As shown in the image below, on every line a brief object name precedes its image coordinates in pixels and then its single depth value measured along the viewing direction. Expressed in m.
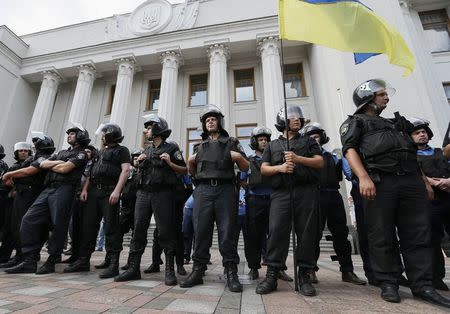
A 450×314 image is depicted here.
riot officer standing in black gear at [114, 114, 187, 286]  2.97
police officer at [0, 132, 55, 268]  3.83
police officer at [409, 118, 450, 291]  2.83
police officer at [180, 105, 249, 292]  2.73
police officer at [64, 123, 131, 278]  3.39
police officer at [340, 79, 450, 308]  2.24
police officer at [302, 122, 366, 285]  3.11
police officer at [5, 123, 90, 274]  3.45
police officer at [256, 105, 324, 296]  2.53
